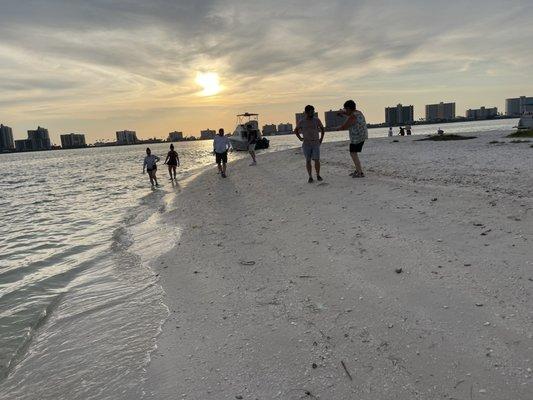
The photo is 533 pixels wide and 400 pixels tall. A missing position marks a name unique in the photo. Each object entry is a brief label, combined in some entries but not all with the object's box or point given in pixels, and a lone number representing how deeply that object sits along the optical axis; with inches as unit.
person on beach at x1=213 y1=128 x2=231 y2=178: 714.1
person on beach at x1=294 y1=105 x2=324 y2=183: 434.3
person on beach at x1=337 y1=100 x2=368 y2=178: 414.6
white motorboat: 1872.4
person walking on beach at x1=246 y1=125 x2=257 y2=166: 959.0
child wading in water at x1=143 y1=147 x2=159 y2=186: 813.2
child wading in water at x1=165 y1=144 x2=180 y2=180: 855.7
